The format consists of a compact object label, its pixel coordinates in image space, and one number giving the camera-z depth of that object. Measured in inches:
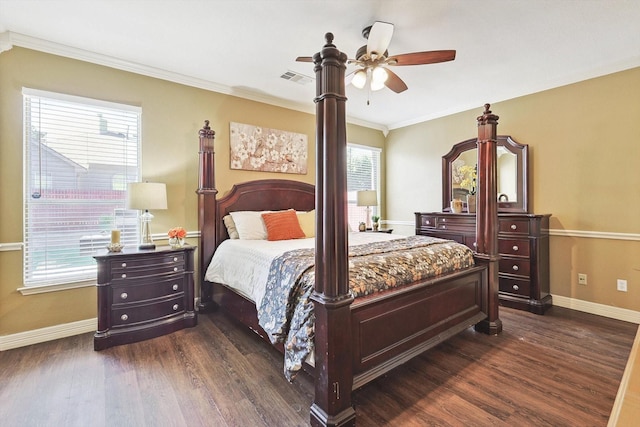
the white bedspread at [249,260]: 96.6
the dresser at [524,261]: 133.7
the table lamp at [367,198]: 190.5
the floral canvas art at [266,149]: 152.9
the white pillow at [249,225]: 136.1
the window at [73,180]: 107.3
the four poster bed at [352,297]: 64.4
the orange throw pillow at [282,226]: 133.4
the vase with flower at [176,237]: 119.2
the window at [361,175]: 208.7
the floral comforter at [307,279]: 71.6
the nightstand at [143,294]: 101.4
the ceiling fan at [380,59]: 89.5
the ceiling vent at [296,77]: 134.5
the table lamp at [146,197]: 110.3
